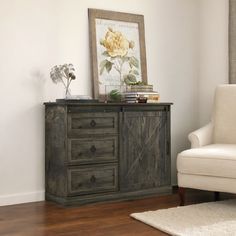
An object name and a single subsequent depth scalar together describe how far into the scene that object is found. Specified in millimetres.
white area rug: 2793
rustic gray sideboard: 3521
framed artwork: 3975
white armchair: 3299
